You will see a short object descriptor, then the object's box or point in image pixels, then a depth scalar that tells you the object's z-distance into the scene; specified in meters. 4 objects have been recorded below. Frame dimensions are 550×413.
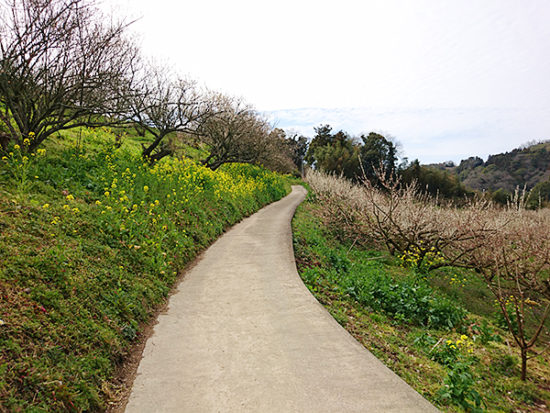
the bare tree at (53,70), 6.00
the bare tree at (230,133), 16.72
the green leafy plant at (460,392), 3.00
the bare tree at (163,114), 11.34
